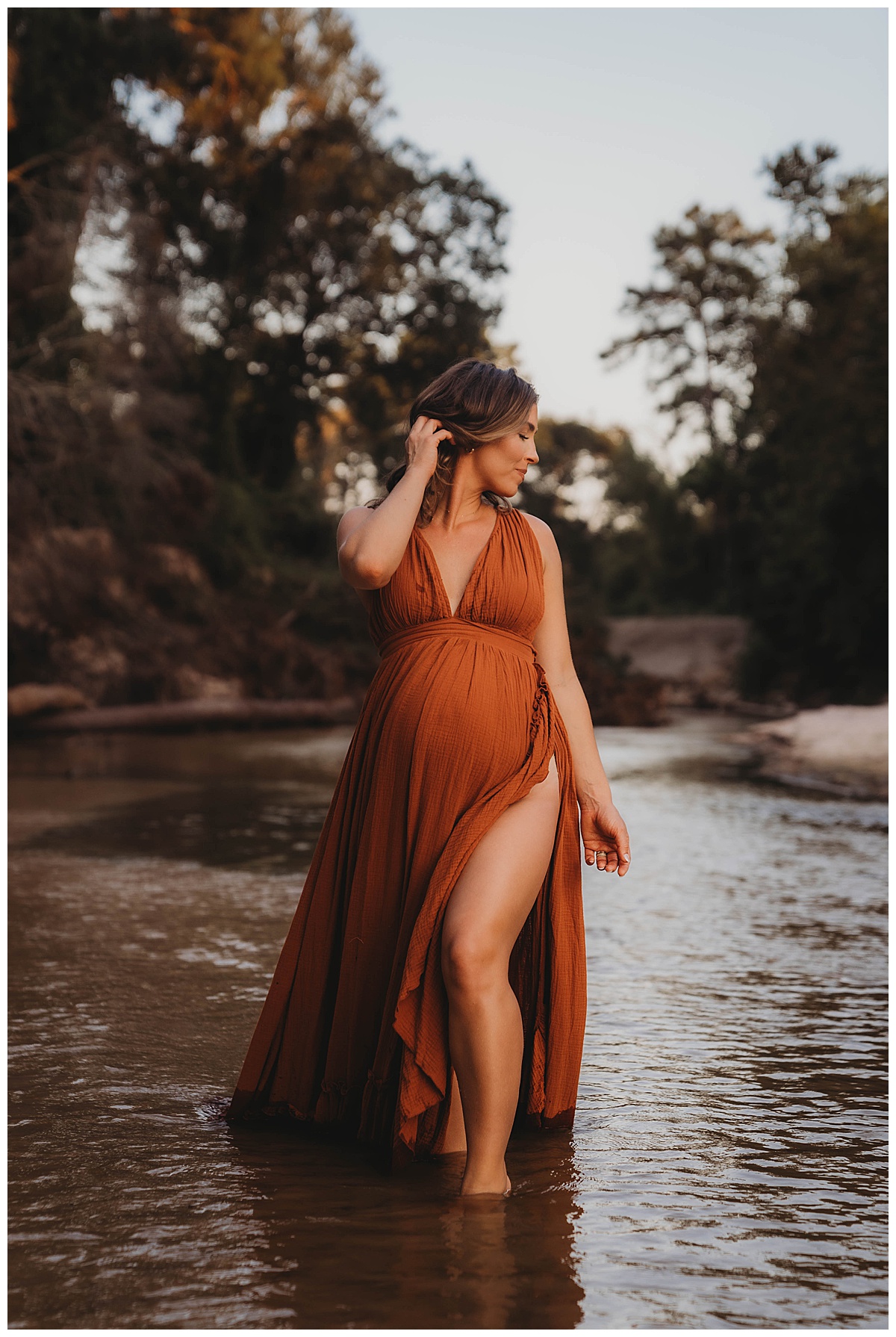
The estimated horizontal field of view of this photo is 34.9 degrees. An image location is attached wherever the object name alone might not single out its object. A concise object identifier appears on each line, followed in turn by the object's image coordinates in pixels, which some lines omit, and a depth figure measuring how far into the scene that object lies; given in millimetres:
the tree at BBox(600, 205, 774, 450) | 48812
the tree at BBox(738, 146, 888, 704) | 28719
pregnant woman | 3121
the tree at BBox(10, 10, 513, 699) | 19281
